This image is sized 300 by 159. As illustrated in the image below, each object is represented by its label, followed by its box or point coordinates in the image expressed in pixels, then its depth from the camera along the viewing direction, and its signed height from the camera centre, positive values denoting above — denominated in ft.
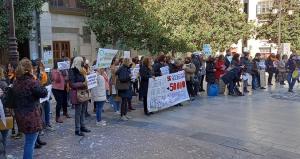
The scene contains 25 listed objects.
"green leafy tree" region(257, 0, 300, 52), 84.89 +9.11
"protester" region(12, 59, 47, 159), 15.10 -2.07
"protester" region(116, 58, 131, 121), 25.38 -2.02
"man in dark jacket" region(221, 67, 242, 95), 37.54 -2.38
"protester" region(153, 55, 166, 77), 30.80 -0.68
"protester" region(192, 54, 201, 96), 35.97 -1.80
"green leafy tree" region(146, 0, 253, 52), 60.22 +7.63
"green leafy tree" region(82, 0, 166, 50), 53.41 +6.22
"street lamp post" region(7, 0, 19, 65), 25.38 +1.56
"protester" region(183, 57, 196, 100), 33.74 -1.73
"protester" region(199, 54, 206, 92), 39.32 -1.42
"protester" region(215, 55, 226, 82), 38.71 -1.25
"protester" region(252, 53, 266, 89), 42.94 -1.63
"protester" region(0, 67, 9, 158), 17.05 -4.10
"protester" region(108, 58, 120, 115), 28.60 -3.20
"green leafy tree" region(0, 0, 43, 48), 37.90 +5.22
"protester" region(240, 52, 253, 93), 39.94 -1.25
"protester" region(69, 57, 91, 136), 20.54 -1.95
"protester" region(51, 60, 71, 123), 25.45 -2.47
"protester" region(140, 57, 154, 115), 27.60 -1.49
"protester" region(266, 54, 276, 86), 47.44 -1.42
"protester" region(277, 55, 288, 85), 48.90 -2.08
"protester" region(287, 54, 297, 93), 40.93 -1.72
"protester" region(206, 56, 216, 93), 37.34 -1.69
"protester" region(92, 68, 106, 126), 23.82 -2.88
